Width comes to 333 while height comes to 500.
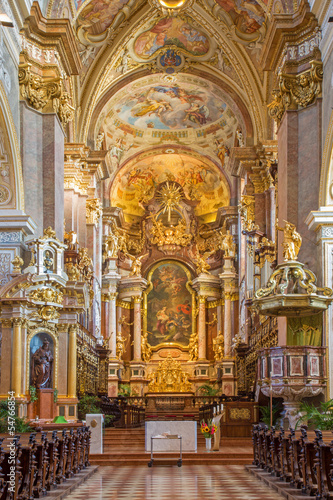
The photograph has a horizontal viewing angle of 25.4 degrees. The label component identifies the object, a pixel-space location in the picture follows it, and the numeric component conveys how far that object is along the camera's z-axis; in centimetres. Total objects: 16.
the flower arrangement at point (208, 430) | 1703
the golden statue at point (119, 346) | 3192
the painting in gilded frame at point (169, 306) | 3422
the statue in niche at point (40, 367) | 1647
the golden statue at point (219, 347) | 3195
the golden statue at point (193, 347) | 3334
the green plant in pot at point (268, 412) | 1769
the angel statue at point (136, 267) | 3344
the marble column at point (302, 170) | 1670
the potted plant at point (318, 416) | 1380
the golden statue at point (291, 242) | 1561
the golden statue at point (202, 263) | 3366
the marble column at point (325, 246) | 1573
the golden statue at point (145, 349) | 3338
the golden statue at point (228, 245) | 3228
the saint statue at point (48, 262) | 1561
